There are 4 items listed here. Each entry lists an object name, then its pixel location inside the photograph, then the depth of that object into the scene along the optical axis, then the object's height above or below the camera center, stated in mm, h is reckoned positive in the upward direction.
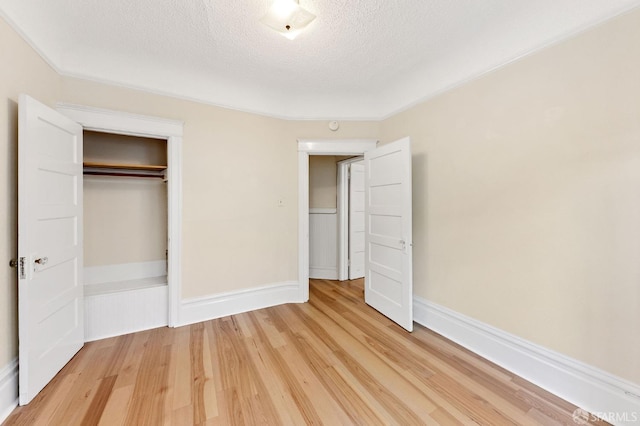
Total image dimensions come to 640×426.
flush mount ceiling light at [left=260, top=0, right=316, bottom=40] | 1550 +1262
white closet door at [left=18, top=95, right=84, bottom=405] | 1557 -207
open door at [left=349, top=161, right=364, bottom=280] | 4203 -120
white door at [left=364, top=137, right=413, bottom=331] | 2496 -208
